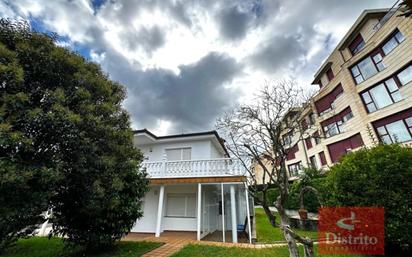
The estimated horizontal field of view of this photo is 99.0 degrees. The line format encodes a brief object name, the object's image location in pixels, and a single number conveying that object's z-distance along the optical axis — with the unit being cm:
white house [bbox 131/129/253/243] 996
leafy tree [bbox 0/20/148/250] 427
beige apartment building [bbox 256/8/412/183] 1371
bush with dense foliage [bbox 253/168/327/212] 1240
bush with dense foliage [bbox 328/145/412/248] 486
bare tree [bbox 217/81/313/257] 766
